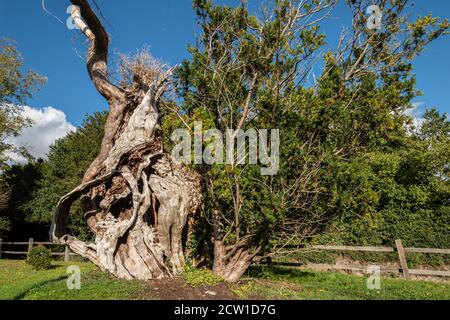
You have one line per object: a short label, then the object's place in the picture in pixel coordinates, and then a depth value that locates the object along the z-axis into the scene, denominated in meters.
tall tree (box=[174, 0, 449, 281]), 7.12
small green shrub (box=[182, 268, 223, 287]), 7.22
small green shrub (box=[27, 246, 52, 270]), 12.47
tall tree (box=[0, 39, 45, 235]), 19.77
